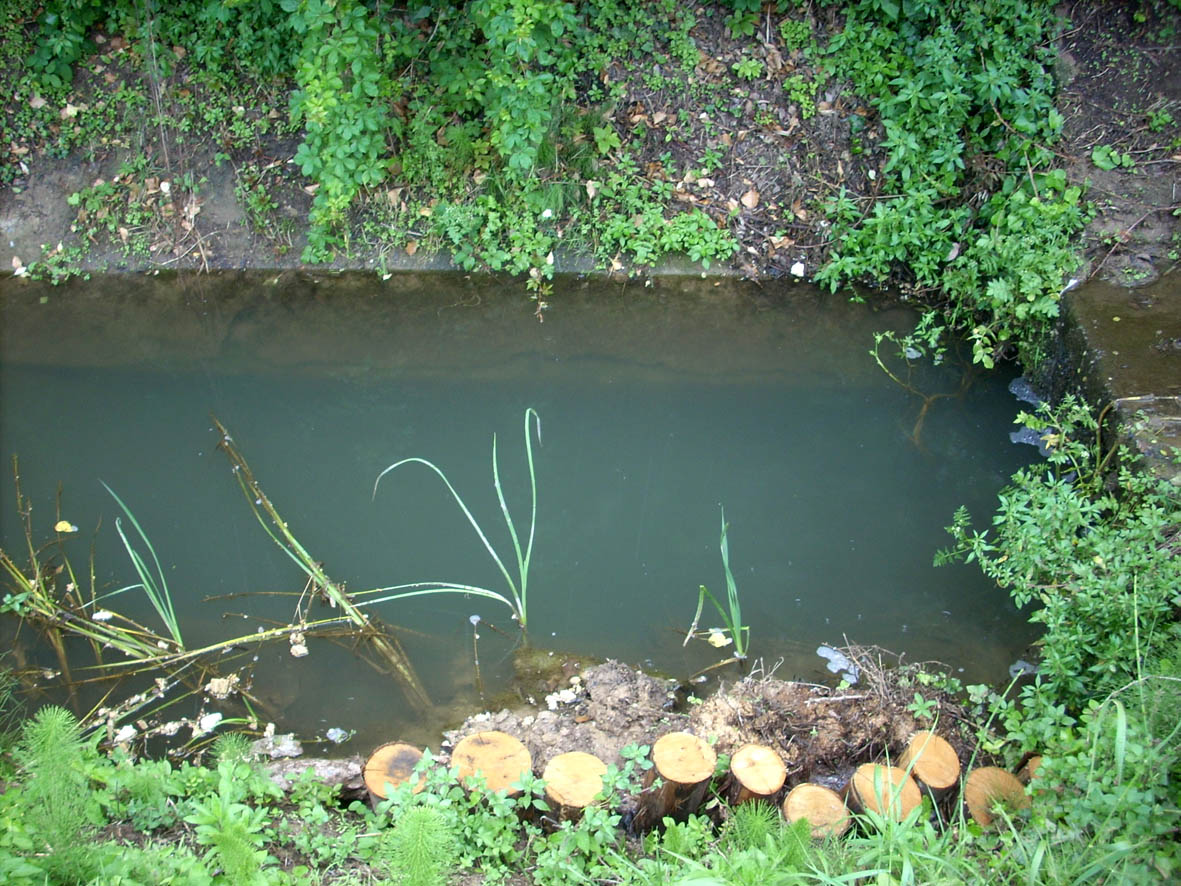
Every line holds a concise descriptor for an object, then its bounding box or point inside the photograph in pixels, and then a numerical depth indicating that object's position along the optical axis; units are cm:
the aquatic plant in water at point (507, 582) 361
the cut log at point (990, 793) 255
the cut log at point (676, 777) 261
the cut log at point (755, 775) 259
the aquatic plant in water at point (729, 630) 348
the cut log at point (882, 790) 252
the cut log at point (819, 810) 250
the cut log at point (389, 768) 267
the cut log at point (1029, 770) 265
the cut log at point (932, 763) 264
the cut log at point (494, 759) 267
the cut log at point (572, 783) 258
